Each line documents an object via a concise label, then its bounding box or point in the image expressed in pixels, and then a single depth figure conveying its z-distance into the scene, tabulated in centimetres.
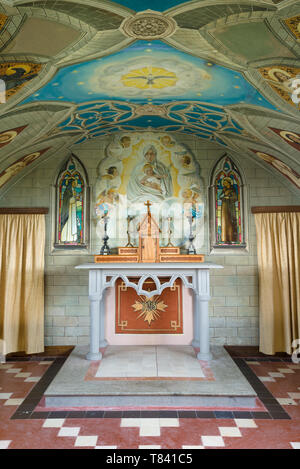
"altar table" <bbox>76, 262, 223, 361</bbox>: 548
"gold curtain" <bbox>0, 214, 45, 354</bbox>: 652
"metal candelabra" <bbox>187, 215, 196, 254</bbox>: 659
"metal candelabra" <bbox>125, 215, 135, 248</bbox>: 679
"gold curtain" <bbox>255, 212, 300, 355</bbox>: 648
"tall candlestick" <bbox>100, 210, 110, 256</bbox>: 647
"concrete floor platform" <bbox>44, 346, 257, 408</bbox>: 446
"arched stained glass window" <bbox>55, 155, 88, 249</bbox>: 688
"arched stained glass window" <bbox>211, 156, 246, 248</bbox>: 690
